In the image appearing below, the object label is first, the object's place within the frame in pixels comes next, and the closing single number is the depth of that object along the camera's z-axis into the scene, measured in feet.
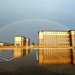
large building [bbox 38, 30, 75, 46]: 220.47
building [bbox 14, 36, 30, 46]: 239.71
